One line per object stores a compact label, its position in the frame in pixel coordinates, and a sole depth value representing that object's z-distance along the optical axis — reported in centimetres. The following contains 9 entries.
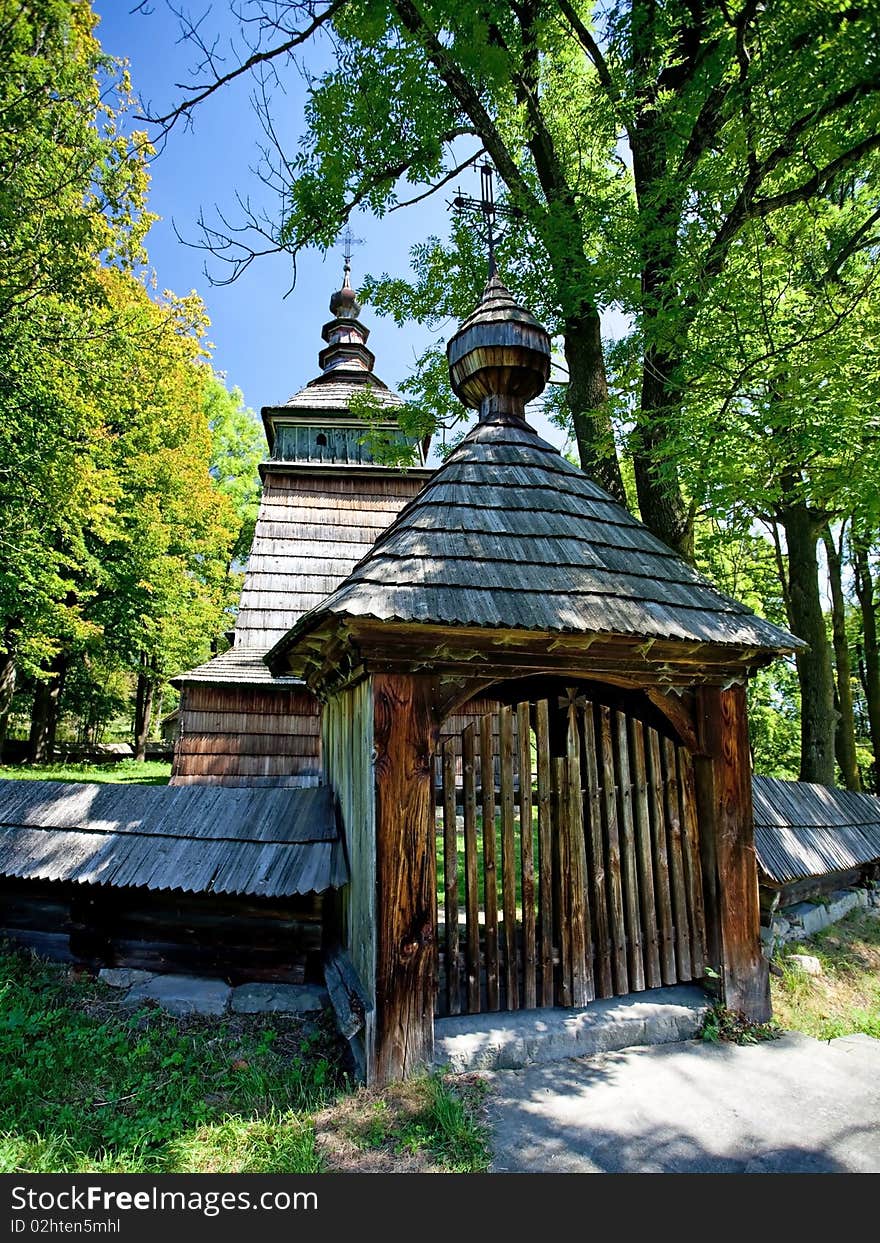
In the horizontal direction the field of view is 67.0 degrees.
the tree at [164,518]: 1614
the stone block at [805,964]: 555
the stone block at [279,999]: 486
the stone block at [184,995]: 487
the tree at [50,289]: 561
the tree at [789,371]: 559
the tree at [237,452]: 2367
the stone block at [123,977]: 515
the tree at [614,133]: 447
